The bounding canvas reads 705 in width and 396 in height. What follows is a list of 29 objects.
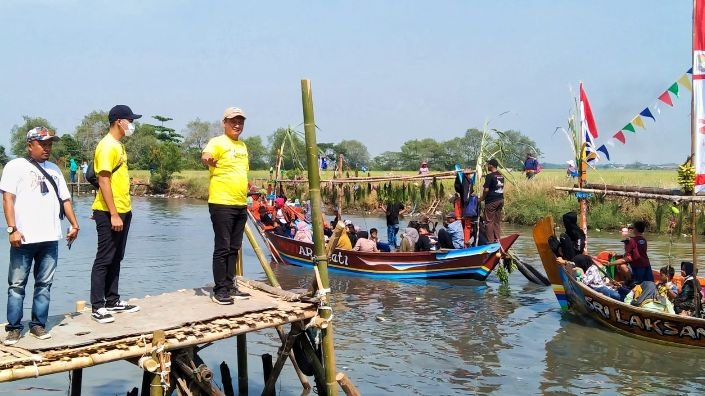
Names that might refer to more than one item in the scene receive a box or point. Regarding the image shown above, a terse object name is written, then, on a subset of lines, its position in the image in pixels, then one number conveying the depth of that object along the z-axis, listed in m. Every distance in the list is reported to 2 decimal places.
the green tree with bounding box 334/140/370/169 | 67.99
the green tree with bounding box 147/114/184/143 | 75.38
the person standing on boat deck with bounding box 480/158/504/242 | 14.94
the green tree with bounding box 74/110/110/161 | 67.08
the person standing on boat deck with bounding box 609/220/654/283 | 10.70
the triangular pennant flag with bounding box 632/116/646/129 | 11.88
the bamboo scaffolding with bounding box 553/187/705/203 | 9.07
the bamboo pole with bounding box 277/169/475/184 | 15.93
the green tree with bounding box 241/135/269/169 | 81.00
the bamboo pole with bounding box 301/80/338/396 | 6.05
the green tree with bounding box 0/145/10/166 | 68.66
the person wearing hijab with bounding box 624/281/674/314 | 10.08
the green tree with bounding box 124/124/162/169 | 64.74
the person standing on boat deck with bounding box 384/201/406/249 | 18.42
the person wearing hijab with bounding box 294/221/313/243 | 18.55
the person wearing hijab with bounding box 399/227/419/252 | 16.34
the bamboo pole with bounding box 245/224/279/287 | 7.62
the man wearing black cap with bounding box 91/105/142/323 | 5.83
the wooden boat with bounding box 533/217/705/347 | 9.73
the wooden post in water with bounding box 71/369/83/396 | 7.17
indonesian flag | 13.31
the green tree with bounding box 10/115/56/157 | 67.38
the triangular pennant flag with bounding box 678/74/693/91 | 10.36
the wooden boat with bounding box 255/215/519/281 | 15.27
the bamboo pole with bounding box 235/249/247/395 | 8.06
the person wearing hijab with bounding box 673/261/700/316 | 9.91
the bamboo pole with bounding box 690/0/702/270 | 9.12
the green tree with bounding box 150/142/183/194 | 51.09
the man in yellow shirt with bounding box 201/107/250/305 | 6.45
